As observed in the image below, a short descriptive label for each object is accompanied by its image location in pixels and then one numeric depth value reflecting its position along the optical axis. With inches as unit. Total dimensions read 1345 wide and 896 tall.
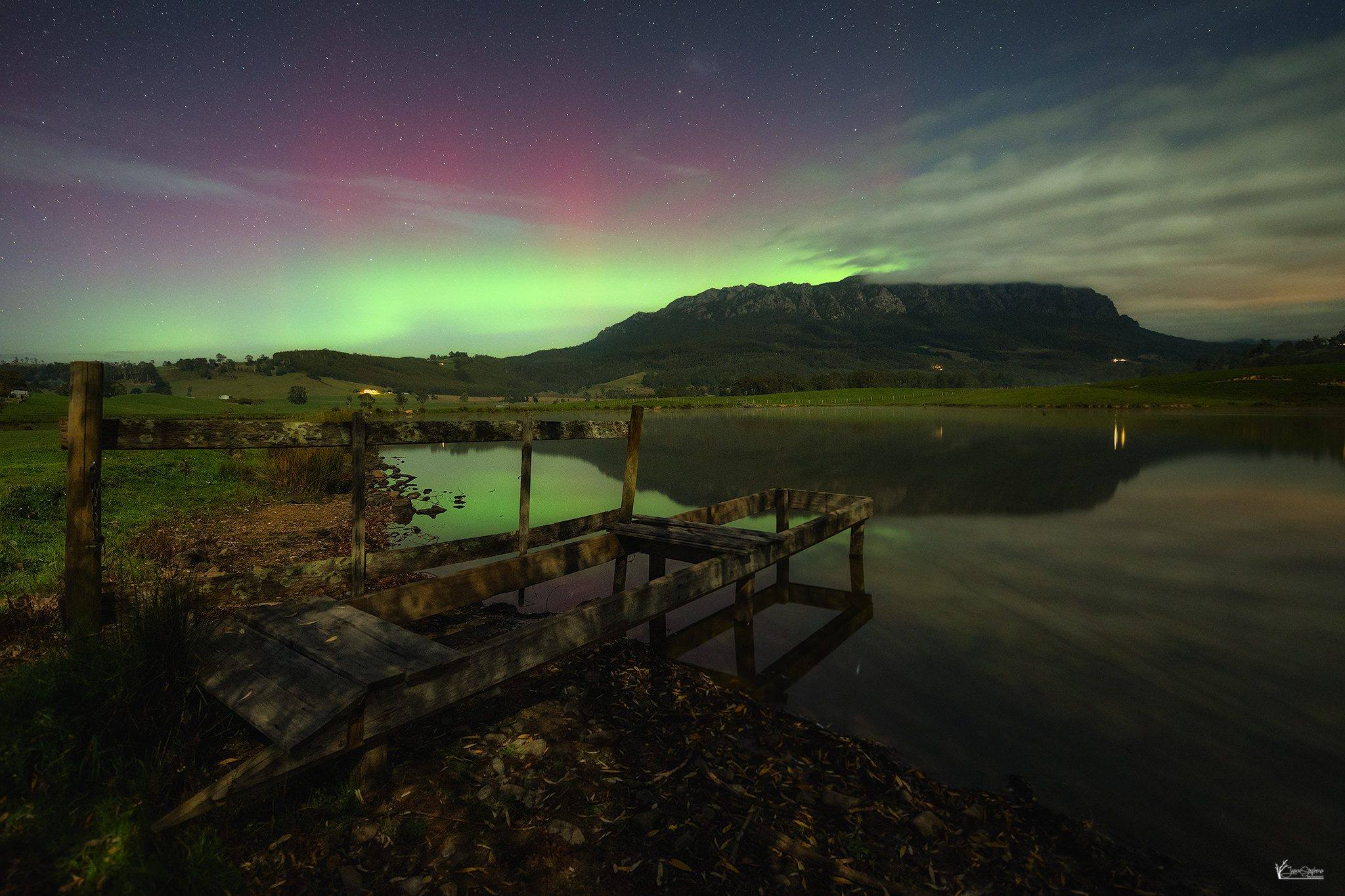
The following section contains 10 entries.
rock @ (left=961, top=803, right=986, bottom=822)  201.2
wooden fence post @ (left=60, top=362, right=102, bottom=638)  197.0
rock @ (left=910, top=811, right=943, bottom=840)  186.4
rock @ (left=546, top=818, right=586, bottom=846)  170.4
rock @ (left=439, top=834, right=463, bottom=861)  160.7
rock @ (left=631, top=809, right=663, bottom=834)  178.2
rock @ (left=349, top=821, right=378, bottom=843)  161.6
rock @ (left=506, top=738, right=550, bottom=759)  211.2
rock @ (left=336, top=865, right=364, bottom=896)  144.7
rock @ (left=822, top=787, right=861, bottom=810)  197.6
